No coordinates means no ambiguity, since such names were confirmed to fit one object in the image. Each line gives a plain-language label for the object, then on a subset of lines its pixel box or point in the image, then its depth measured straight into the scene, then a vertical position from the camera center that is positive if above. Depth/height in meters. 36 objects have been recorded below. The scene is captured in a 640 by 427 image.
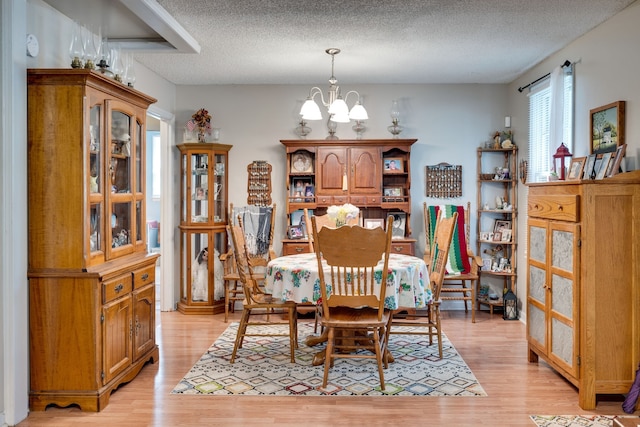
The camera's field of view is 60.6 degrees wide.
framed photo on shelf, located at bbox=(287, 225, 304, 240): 6.17 -0.38
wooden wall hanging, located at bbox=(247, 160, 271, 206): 6.38 +0.20
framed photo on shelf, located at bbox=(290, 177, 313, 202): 6.21 +0.14
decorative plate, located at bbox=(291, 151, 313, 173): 6.23 +0.42
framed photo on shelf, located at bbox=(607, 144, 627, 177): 3.63 +0.27
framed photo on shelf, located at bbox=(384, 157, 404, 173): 6.14 +0.38
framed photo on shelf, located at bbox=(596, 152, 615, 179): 3.78 +0.23
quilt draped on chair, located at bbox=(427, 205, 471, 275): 5.90 -0.60
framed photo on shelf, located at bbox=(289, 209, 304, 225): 6.31 -0.21
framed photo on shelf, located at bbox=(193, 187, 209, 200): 6.21 +0.06
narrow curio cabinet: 6.12 -0.32
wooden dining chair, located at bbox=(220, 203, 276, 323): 5.97 -0.53
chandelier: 4.39 +0.72
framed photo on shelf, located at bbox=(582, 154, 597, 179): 4.04 +0.24
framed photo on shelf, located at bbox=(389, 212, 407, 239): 6.14 -0.29
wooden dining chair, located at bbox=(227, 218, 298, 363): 4.18 -0.81
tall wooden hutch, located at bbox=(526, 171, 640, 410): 3.29 -0.52
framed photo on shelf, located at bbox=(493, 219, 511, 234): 6.10 -0.30
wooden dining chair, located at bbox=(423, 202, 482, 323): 5.72 -0.65
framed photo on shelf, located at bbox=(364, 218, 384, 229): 6.12 -0.27
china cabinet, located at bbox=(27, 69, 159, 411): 3.24 -0.31
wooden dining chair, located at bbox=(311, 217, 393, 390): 3.50 -0.55
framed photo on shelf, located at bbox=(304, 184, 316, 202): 6.16 +0.08
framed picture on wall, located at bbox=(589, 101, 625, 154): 3.84 +0.52
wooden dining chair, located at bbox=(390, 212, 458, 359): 4.27 -0.58
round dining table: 3.83 -0.61
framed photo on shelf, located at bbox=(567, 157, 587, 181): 4.08 +0.23
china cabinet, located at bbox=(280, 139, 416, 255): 6.04 +0.26
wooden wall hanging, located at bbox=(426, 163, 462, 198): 6.29 +0.22
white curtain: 4.69 +0.75
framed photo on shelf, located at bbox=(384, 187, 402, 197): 6.18 +0.09
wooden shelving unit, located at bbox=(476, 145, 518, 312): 6.02 -0.24
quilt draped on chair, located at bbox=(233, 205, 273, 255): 6.19 -0.30
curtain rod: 4.68 +1.15
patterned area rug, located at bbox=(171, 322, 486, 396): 3.60 -1.26
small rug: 3.04 -1.26
